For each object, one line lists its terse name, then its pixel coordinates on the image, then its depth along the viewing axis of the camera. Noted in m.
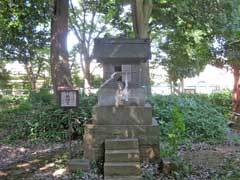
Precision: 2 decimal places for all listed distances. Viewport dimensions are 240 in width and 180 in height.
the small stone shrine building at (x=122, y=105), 5.17
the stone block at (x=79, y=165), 4.67
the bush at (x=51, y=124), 7.40
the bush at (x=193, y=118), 7.37
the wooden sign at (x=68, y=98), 5.34
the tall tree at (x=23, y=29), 8.05
